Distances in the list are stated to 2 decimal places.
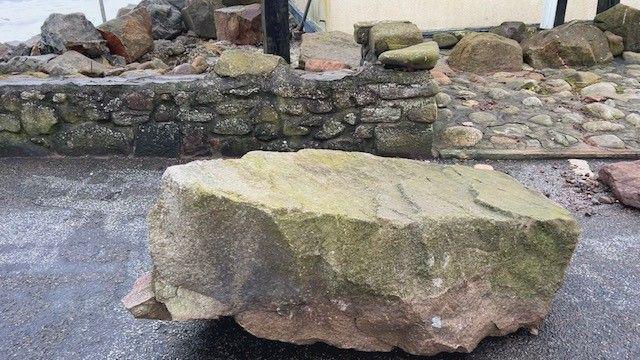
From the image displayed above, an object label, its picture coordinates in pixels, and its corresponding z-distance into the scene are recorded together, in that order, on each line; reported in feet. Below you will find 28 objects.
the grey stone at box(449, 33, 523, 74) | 20.57
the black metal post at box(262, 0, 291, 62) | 14.66
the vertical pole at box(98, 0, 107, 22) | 25.70
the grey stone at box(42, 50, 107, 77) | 15.06
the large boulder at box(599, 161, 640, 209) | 10.86
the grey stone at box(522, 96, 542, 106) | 16.71
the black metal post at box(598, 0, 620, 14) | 23.44
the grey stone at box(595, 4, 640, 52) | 22.12
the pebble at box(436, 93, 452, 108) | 16.48
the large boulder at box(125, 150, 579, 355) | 6.36
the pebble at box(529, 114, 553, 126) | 15.21
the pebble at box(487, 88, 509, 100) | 17.35
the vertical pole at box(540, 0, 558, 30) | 25.29
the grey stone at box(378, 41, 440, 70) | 12.28
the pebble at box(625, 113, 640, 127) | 15.07
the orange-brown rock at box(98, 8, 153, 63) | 20.21
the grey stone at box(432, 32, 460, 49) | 24.27
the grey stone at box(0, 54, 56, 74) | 15.34
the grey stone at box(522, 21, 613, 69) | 20.93
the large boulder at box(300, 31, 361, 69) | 15.25
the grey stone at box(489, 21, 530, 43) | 23.93
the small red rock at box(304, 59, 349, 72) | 14.34
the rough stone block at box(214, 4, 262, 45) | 23.06
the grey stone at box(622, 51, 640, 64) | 21.52
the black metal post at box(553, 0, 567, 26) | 23.12
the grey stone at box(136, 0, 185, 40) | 24.95
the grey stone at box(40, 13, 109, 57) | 18.52
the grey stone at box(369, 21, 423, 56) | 12.87
